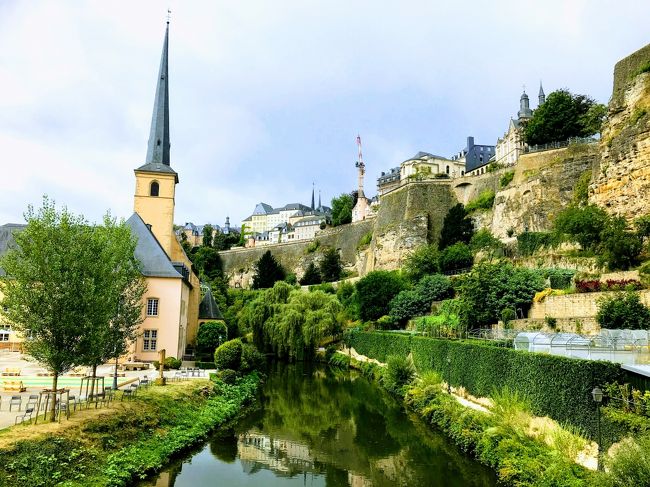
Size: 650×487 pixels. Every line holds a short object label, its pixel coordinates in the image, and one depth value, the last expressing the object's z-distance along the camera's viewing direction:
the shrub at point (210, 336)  35.16
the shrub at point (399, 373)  25.88
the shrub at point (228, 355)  25.58
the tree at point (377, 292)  43.59
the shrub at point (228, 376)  24.27
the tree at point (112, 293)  14.28
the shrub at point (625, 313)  19.42
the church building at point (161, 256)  29.56
